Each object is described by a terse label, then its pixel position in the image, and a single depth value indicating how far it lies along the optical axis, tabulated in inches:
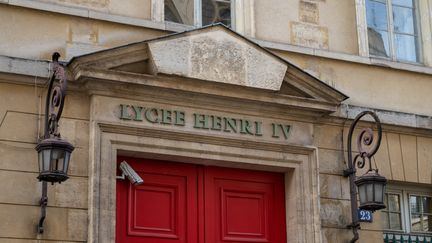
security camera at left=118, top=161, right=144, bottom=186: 367.6
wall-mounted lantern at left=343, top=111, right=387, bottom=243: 386.9
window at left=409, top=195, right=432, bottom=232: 443.5
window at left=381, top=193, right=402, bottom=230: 435.5
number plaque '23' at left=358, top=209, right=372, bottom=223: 415.8
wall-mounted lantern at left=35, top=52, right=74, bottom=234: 328.8
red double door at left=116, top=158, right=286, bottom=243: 375.1
